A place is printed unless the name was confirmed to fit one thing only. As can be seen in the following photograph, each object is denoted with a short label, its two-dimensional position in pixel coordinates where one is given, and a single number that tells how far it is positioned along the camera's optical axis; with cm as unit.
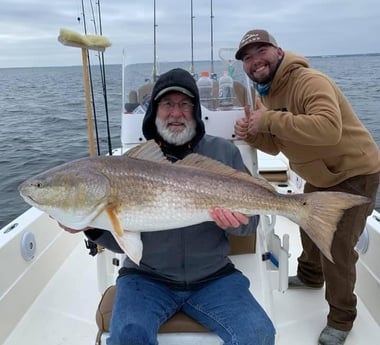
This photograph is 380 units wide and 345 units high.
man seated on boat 237
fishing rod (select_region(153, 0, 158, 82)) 402
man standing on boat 279
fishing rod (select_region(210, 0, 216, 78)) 405
